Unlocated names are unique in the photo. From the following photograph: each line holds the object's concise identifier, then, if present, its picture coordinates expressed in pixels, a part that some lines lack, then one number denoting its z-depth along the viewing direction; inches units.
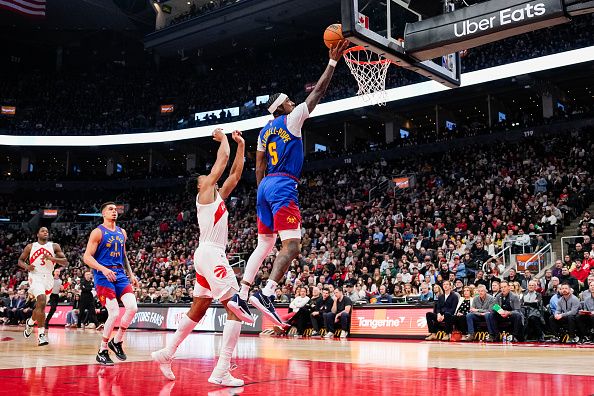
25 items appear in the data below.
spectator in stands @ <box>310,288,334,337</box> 596.1
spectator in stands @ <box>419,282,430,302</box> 584.4
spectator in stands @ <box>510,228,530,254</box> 679.7
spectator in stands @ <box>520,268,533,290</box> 567.5
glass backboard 310.3
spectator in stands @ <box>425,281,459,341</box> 518.9
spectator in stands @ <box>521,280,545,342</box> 488.4
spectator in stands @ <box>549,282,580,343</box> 465.1
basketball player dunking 228.8
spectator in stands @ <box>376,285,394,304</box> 604.7
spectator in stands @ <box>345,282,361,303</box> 649.6
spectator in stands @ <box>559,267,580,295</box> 517.7
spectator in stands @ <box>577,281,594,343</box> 461.1
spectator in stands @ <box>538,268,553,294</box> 530.3
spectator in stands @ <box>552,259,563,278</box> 554.3
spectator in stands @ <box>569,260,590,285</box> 564.1
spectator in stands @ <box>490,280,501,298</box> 520.7
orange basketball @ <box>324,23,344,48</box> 269.7
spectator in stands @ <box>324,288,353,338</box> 576.1
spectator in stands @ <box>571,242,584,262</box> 597.6
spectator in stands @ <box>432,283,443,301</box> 534.4
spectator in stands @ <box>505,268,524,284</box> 549.0
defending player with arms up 216.2
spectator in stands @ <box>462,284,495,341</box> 507.5
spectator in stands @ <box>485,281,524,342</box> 486.9
